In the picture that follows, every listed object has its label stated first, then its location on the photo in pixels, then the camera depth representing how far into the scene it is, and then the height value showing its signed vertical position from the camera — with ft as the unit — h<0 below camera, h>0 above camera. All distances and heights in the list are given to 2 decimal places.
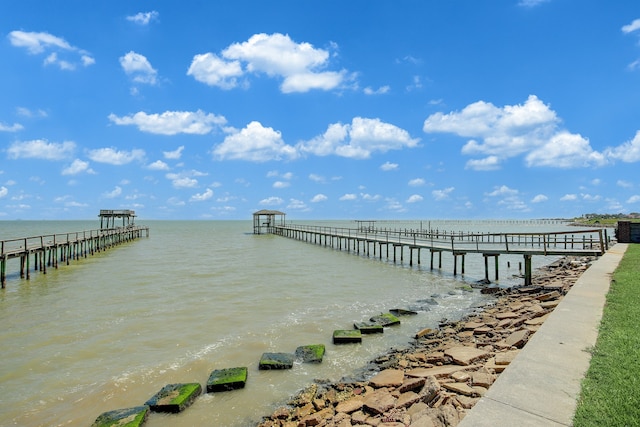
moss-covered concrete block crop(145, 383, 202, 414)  22.65 -10.70
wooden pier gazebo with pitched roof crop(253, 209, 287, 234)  219.82 +2.29
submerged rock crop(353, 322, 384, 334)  37.32 -10.49
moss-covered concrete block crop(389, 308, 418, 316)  44.16 -10.51
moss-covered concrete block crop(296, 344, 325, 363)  30.17 -10.64
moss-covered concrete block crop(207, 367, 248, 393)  25.36 -10.63
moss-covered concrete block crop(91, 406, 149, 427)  20.47 -10.78
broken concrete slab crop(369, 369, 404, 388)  22.22 -9.52
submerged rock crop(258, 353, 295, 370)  28.86 -10.65
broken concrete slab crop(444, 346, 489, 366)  23.24 -8.48
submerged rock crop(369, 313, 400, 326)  39.52 -10.33
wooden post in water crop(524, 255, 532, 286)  59.98 -7.94
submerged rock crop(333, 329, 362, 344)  34.53 -10.46
